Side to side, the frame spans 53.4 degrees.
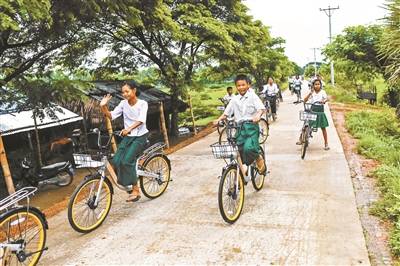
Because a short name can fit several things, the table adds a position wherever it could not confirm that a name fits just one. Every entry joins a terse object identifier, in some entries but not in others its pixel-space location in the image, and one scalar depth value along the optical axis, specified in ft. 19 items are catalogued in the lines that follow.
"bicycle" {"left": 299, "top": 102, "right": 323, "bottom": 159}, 27.89
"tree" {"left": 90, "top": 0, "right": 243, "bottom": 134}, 42.34
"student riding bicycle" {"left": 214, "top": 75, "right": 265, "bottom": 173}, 17.73
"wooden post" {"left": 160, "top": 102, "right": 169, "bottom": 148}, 40.37
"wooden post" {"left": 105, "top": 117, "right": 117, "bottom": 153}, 29.80
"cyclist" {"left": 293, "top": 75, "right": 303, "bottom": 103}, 79.00
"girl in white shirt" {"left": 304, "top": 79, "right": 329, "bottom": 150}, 29.48
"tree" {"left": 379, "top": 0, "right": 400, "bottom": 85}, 24.18
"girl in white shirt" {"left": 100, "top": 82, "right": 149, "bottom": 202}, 17.28
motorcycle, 33.76
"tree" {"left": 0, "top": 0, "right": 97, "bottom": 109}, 25.12
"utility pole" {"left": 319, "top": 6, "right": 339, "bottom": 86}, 133.99
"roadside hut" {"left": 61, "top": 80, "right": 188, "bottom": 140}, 44.50
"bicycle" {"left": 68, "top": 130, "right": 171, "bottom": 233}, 15.48
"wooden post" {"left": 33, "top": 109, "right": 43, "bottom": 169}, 36.80
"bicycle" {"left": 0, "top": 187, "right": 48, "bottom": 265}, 12.35
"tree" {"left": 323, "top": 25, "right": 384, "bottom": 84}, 64.03
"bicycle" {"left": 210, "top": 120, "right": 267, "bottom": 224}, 15.76
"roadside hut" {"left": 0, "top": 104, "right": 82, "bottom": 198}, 35.35
